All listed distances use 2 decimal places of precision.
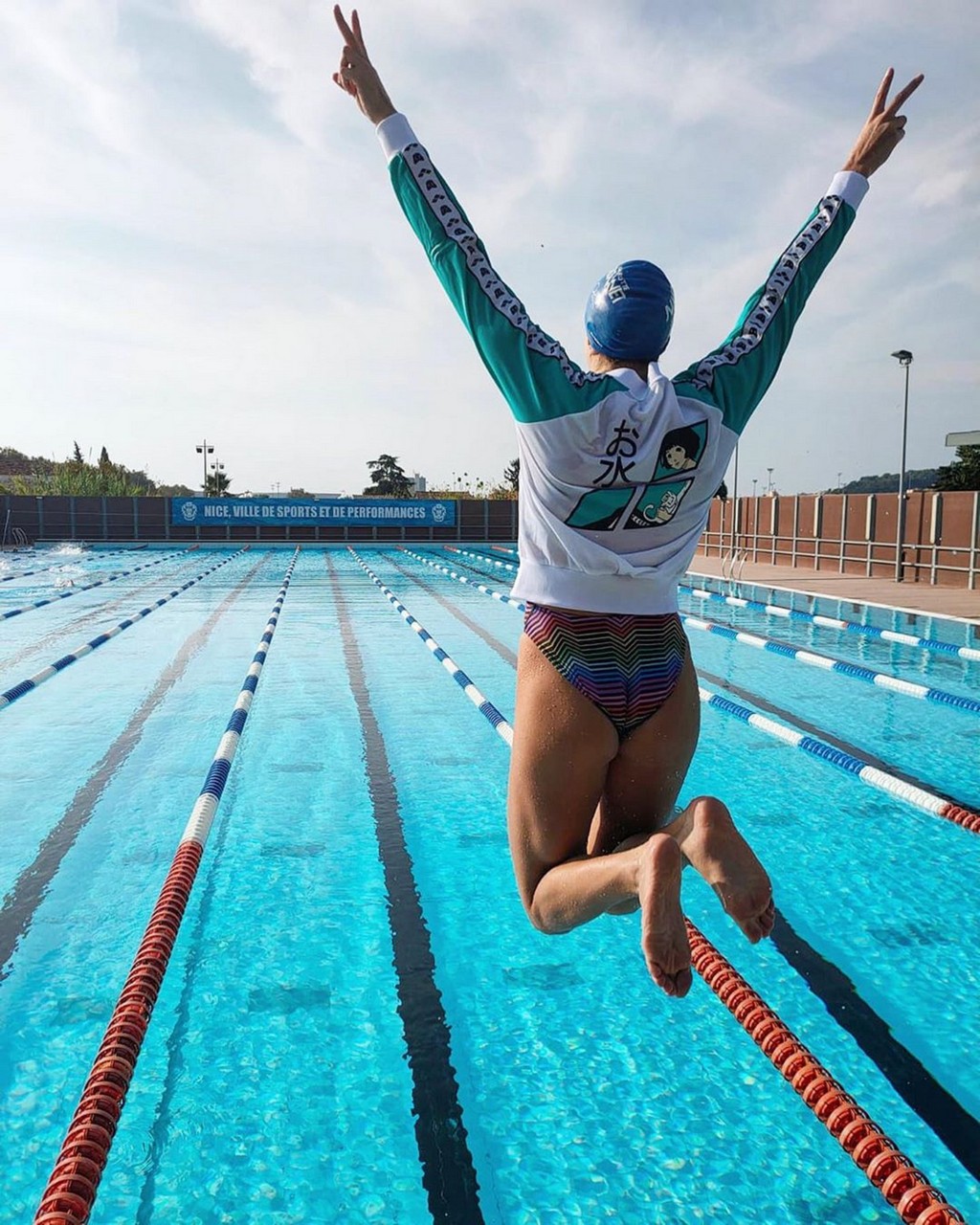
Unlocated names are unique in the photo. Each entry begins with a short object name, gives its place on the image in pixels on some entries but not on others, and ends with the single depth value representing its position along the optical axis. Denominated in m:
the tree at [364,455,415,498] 74.00
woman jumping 1.65
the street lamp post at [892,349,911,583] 16.14
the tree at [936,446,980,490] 38.59
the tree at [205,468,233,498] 72.99
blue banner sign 32.41
